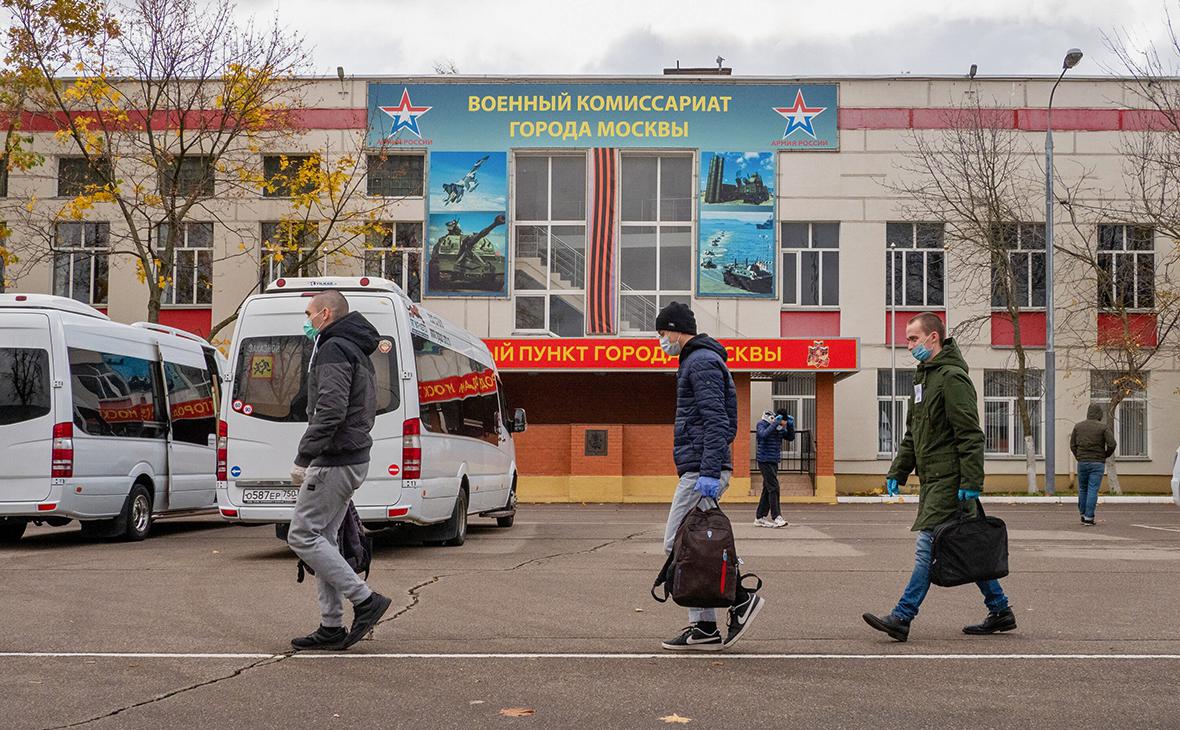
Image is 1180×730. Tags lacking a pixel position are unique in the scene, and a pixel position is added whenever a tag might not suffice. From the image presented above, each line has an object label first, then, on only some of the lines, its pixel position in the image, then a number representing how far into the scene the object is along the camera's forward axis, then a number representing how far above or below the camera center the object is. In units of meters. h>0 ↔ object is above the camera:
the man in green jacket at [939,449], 7.53 -0.23
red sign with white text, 29.30 +1.23
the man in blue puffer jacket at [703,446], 7.23 -0.21
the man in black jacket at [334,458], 7.07 -0.30
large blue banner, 32.97 +7.54
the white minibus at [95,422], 14.18 -0.23
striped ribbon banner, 32.94 +4.00
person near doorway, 18.92 -0.71
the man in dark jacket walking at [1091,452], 18.91 -0.60
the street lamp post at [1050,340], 29.03 +1.62
